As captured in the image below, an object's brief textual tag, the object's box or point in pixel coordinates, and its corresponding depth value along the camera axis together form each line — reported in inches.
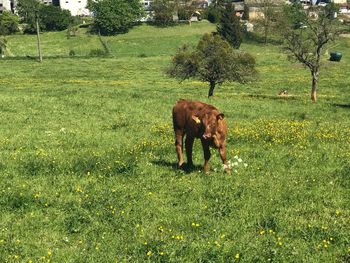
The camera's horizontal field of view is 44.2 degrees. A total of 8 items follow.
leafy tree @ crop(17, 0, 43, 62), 4671.3
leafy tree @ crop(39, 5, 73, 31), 5718.5
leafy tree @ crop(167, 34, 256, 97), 1935.3
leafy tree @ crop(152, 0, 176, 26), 6067.9
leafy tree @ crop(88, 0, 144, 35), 5561.0
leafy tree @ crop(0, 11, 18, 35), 5391.7
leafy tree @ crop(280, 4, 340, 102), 1908.2
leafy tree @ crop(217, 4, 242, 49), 4655.5
